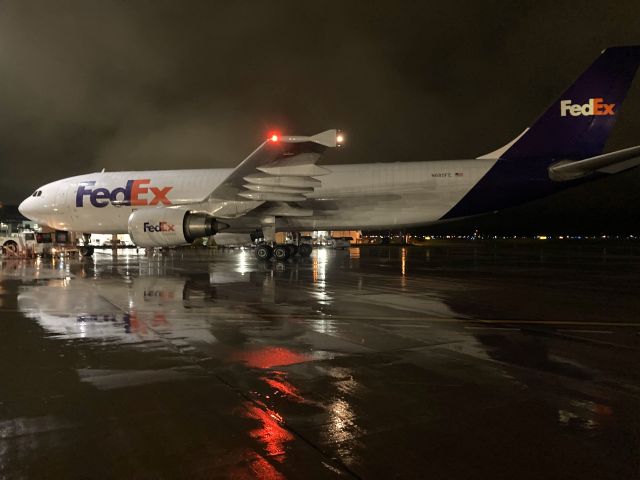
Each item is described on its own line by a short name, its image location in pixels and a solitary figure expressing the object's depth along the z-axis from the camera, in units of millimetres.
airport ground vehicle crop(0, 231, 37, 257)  28547
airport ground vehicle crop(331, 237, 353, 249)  48681
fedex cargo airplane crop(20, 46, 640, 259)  17406
